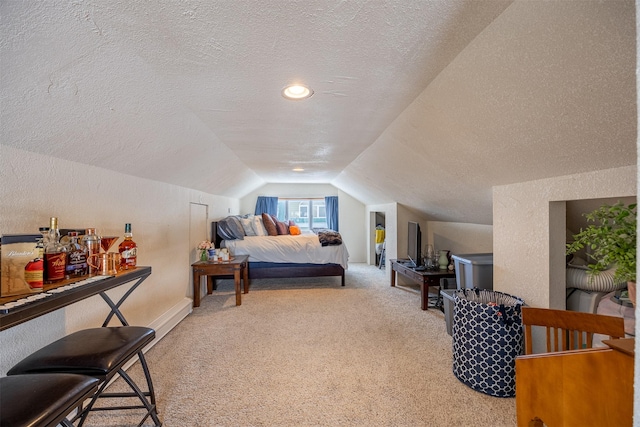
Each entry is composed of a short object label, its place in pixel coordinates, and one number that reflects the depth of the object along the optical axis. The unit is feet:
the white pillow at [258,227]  16.47
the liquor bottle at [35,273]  3.78
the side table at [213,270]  12.10
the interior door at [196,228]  12.37
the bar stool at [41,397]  2.63
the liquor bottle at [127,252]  6.01
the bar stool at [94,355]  3.88
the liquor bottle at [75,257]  4.68
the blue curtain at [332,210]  23.41
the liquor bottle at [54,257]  4.22
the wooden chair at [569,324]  3.93
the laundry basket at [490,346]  6.00
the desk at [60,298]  3.09
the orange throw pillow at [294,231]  17.61
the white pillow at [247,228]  16.31
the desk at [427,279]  11.55
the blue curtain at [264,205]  23.30
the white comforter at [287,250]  15.19
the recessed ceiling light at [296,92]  5.51
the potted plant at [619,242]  3.27
